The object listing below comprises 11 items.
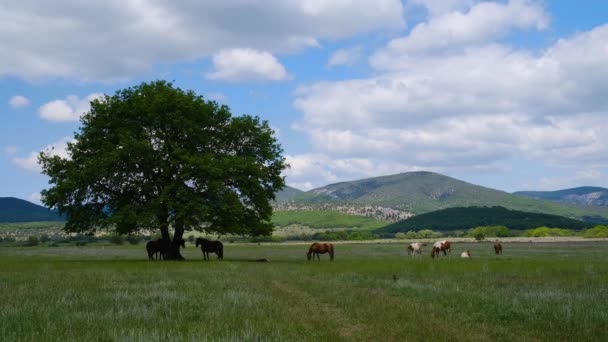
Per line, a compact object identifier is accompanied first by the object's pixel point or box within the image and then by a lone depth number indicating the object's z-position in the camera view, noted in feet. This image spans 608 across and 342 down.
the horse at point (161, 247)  161.07
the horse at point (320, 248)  168.02
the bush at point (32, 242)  448.16
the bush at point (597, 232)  489.67
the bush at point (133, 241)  467.77
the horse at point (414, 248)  199.87
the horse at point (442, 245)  192.28
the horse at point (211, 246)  171.44
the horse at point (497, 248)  200.19
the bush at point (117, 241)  453.49
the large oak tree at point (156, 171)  140.56
